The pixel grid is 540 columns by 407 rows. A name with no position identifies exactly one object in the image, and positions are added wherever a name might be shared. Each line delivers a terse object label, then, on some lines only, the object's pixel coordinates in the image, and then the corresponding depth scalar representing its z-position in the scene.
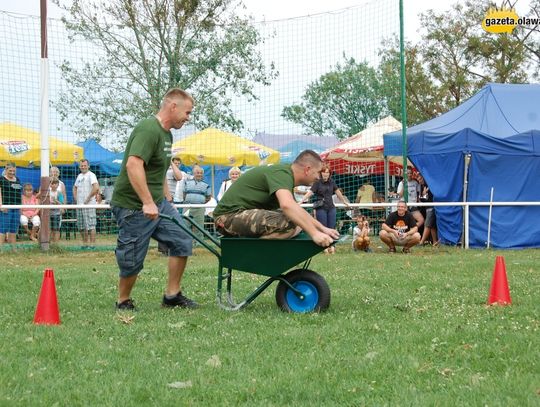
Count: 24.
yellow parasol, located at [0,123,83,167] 18.98
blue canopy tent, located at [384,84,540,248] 16.66
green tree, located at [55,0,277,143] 19.88
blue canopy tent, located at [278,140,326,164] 17.95
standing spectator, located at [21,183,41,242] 16.62
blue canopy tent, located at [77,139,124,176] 23.61
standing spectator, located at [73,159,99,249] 16.92
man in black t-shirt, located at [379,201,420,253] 15.46
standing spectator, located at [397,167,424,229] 16.90
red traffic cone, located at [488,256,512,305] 7.11
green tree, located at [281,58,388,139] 51.66
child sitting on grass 16.00
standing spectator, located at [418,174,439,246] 17.38
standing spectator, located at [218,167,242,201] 15.89
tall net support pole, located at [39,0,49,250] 15.13
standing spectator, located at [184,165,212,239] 15.49
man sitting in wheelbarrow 6.53
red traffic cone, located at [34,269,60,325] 6.29
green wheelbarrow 6.48
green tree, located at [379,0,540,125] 38.44
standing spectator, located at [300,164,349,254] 15.63
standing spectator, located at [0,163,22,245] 16.23
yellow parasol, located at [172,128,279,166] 19.66
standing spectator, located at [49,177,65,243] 17.33
